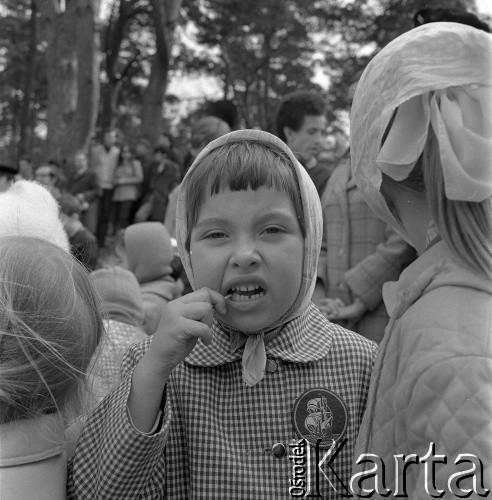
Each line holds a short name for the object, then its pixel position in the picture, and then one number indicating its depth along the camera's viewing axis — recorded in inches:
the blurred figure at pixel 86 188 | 420.8
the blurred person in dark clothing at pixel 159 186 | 407.5
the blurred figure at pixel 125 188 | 448.8
